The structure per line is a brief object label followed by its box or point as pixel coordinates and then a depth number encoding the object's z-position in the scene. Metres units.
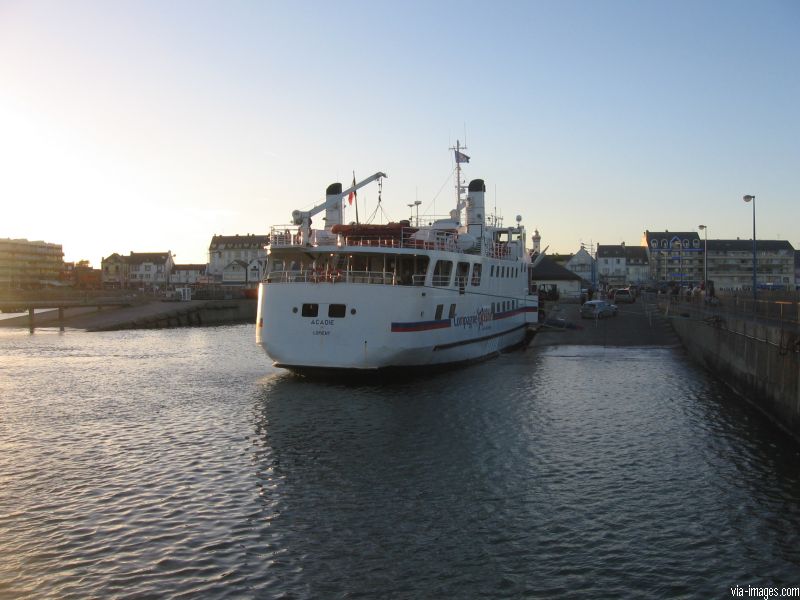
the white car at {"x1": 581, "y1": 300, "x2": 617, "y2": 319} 59.09
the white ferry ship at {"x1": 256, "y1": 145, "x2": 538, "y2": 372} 29.95
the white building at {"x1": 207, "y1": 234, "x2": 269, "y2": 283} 178.85
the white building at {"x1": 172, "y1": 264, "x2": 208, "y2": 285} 197.19
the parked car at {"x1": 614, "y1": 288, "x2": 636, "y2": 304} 85.00
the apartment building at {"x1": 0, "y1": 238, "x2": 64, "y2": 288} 180.00
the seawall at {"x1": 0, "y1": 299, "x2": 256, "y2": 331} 74.69
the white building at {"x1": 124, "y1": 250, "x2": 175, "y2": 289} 185.25
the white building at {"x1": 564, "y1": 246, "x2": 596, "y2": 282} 145.50
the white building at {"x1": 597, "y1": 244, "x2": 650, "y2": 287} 171.00
